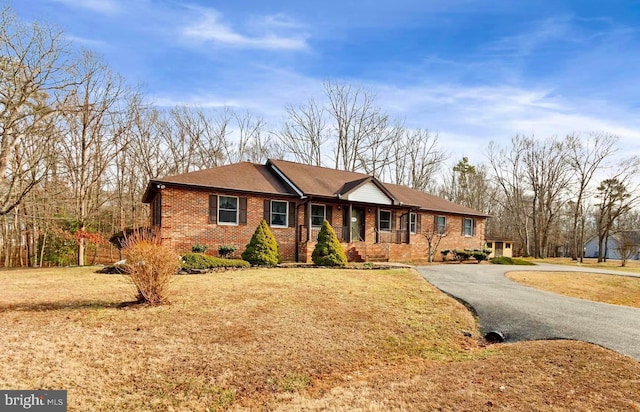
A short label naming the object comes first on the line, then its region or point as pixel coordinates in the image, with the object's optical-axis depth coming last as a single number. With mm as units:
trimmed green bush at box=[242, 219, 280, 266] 14773
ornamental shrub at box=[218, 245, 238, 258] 15422
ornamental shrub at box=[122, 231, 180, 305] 7484
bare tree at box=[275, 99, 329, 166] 35375
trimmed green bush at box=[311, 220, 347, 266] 15688
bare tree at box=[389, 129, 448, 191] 40250
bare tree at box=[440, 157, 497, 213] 46000
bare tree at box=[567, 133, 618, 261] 37188
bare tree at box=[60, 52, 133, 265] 18234
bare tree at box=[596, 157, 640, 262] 34812
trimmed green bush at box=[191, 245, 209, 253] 14982
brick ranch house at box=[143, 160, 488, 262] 15656
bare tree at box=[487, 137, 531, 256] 42191
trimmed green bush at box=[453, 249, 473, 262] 22531
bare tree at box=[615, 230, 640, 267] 29409
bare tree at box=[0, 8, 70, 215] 10406
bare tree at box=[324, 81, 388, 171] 35156
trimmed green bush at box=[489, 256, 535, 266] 23098
